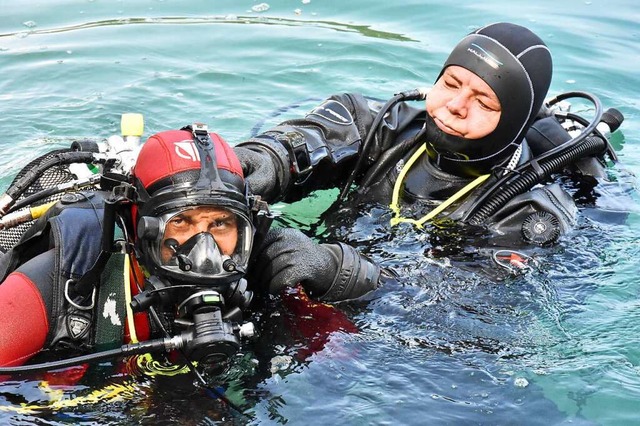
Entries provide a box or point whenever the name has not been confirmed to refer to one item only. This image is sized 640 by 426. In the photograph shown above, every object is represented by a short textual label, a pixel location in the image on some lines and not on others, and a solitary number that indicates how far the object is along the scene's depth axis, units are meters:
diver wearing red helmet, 2.90
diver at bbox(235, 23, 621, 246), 4.17
